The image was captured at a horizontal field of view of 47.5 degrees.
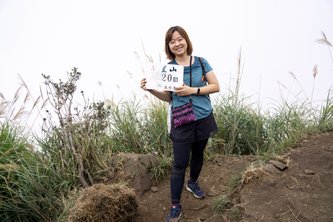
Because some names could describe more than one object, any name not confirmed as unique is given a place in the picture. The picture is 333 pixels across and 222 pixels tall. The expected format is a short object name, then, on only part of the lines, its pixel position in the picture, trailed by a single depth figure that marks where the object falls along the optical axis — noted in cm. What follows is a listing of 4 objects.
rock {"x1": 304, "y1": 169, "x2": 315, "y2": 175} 344
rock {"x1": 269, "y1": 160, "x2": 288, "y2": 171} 357
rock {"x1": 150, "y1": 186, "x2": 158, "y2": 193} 419
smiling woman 329
